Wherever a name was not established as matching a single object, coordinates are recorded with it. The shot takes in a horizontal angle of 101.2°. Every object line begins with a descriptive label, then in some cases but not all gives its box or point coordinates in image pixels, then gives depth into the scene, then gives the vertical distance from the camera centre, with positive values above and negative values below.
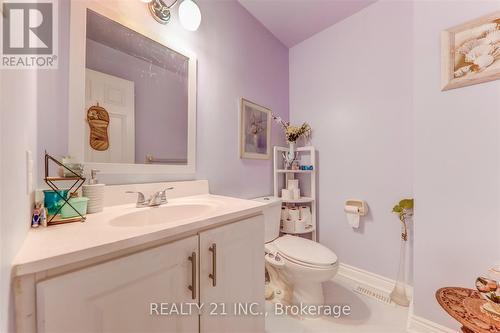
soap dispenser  0.85 -0.12
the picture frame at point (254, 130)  1.69 +0.32
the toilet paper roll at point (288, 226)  1.86 -0.54
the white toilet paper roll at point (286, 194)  1.94 -0.26
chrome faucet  1.01 -0.17
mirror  0.93 +0.36
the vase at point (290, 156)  2.03 +0.11
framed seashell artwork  1.00 +0.58
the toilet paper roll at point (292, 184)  1.98 -0.17
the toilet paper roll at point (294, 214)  1.88 -0.44
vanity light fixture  1.17 +0.92
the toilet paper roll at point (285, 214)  1.91 -0.44
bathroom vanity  0.46 -0.30
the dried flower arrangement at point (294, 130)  2.02 +0.36
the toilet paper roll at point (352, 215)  1.71 -0.41
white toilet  1.28 -0.63
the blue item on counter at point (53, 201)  0.72 -0.12
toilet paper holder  1.70 -0.33
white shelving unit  1.97 -0.12
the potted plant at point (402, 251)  1.47 -0.64
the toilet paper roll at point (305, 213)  1.91 -0.44
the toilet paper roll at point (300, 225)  1.86 -0.54
